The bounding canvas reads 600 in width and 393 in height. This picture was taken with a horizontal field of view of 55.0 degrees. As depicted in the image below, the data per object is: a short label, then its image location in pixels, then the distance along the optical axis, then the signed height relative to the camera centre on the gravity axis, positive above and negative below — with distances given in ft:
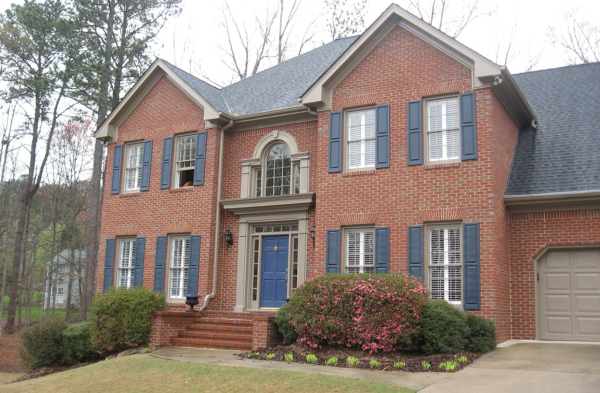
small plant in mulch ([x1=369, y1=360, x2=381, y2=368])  32.76 -4.86
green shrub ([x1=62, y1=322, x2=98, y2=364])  46.78 -6.10
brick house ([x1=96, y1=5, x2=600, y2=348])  41.14 +7.11
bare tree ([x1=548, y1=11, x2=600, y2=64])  82.09 +33.54
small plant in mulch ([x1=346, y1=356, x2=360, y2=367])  33.45 -4.88
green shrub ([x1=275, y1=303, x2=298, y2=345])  39.42 -3.45
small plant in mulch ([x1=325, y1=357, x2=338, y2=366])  33.94 -4.98
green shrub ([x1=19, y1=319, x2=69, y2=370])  48.34 -6.25
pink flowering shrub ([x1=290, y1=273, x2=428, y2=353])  34.91 -2.10
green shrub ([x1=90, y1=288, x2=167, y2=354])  43.75 -3.62
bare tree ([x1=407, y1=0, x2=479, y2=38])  85.25 +39.12
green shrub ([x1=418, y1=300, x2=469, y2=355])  34.94 -3.15
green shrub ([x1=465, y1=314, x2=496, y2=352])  36.17 -3.43
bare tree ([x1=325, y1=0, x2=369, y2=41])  94.27 +41.69
